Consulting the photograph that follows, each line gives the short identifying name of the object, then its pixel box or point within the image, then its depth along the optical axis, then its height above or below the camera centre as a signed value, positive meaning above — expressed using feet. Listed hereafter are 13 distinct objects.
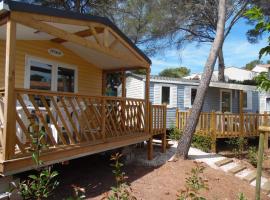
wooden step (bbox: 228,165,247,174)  27.84 -6.74
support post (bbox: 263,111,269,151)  39.01 -2.16
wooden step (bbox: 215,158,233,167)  29.05 -6.26
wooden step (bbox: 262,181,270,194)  24.45 -7.58
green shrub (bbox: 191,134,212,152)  35.89 -5.02
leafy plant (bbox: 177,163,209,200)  7.70 -2.45
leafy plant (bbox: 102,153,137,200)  7.47 -2.51
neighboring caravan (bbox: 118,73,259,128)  48.65 +2.72
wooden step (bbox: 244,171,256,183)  26.40 -7.16
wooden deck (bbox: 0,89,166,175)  13.38 -1.92
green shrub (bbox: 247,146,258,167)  32.24 -6.20
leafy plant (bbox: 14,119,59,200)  6.68 -2.03
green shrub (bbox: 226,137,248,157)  35.58 -5.18
